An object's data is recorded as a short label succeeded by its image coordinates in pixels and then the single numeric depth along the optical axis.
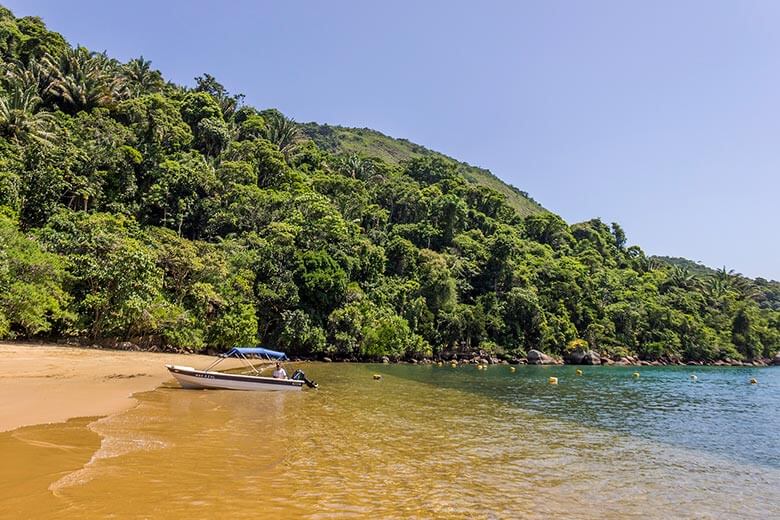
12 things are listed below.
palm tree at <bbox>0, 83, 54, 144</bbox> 49.66
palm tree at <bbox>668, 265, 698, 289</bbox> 107.56
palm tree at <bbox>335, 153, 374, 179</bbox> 100.62
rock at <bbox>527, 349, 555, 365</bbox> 73.31
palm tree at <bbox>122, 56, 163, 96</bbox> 86.75
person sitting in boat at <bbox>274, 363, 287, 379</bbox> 26.94
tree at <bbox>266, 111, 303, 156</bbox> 95.50
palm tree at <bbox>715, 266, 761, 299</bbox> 110.74
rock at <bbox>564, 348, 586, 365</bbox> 77.00
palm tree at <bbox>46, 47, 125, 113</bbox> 64.62
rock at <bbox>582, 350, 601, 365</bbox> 77.12
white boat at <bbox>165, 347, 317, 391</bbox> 23.78
